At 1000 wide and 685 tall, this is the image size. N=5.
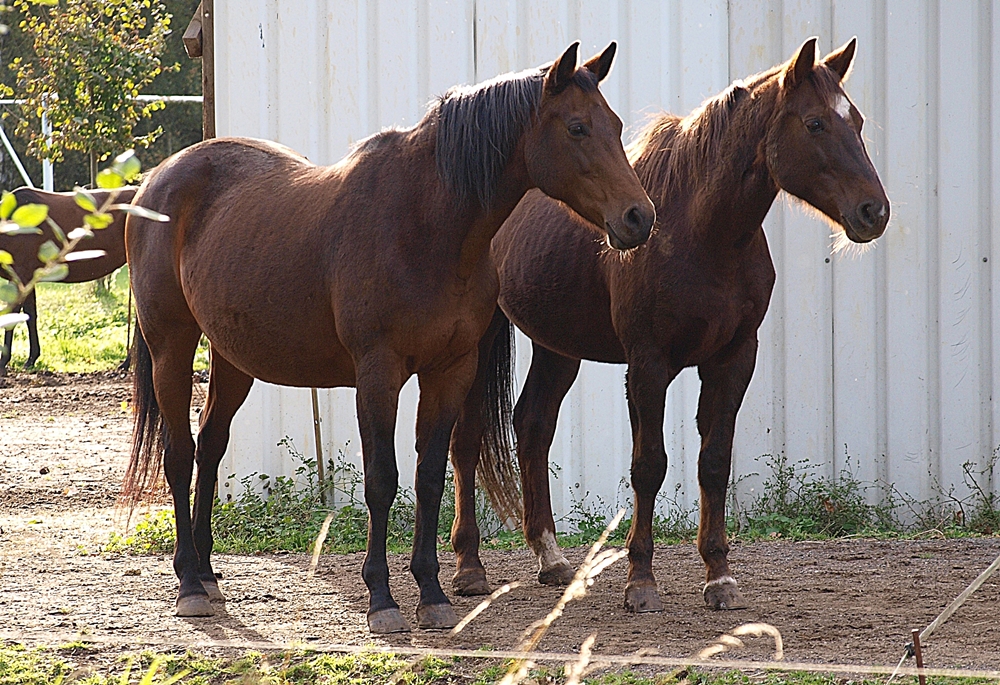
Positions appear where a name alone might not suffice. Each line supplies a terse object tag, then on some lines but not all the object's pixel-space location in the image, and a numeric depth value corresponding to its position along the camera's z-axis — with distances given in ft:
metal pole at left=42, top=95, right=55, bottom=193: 94.06
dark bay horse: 35.73
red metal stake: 25.49
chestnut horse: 36.10
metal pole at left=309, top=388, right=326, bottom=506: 42.81
